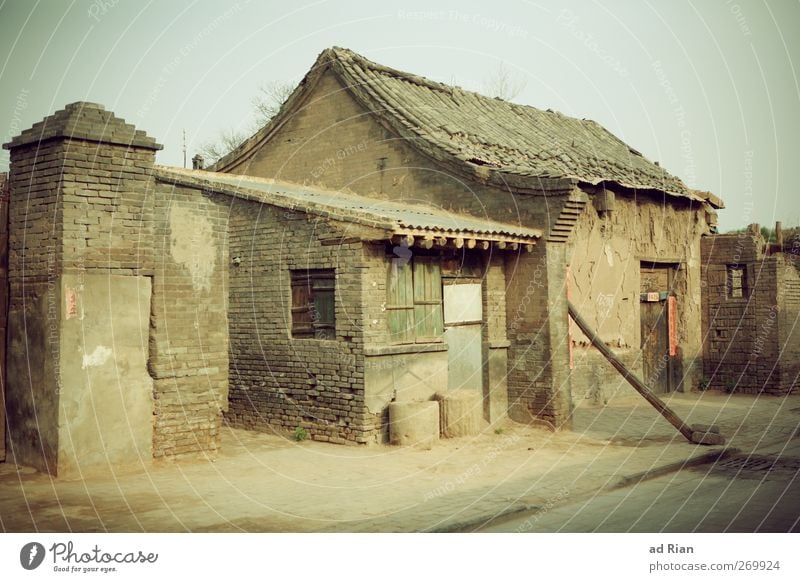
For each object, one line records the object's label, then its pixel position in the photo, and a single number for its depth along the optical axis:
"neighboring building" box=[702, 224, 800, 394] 17.62
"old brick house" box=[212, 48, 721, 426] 13.05
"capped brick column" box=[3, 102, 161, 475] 8.76
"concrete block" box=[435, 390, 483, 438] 11.70
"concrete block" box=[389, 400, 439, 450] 11.23
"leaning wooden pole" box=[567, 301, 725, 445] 11.55
